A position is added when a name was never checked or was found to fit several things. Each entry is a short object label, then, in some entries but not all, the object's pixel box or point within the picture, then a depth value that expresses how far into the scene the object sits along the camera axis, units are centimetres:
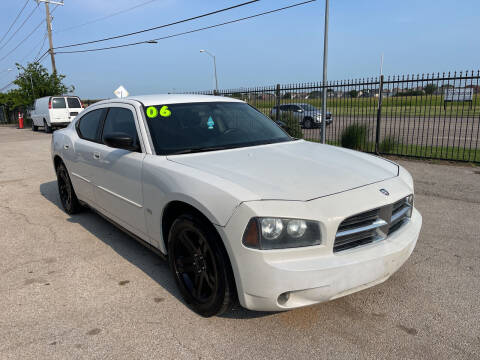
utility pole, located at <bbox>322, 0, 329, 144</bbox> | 1530
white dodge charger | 231
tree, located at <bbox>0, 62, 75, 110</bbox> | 2982
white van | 2167
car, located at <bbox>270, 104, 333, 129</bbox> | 1297
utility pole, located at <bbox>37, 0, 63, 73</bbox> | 3092
